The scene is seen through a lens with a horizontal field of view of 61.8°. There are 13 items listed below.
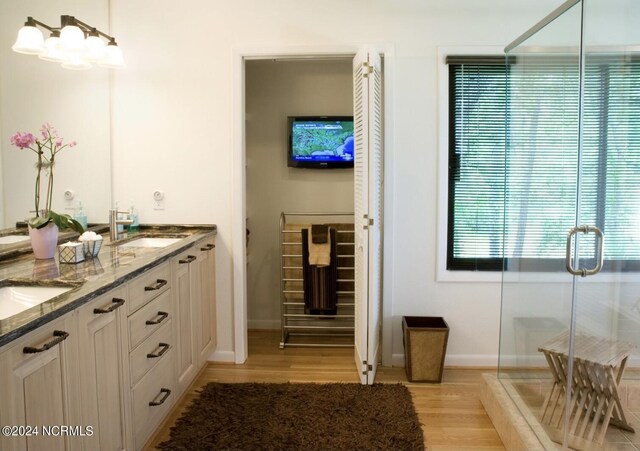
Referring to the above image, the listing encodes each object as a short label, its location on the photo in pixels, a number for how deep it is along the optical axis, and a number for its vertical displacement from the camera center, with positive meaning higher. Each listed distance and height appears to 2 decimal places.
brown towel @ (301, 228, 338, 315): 4.20 -0.68
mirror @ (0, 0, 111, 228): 2.50 +0.44
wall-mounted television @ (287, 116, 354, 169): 4.46 +0.46
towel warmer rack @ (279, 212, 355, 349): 4.29 -0.78
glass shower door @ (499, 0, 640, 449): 2.05 -0.10
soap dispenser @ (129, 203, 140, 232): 3.63 -0.16
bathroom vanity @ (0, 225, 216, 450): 1.55 -0.56
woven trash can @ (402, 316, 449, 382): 3.45 -1.00
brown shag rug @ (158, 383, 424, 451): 2.68 -1.22
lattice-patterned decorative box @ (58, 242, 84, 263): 2.48 -0.27
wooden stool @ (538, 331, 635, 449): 2.12 -0.77
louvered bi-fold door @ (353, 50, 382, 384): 3.24 -0.03
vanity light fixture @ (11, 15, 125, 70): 2.59 +0.81
